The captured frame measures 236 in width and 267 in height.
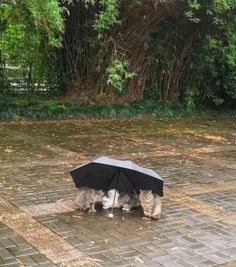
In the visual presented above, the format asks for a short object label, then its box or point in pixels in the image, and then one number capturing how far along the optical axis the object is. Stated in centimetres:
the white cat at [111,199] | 520
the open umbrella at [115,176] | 496
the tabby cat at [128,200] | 523
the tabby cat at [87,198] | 516
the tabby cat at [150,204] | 501
